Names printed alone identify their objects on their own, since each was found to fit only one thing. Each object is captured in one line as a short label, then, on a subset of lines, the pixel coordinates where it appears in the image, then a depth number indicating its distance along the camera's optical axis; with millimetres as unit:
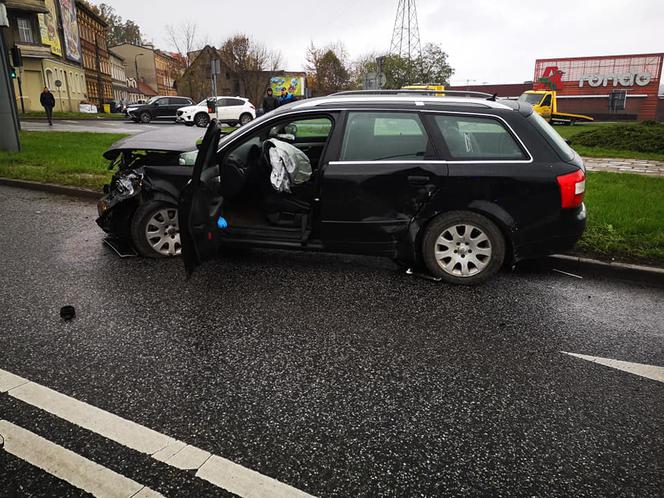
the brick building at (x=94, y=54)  58312
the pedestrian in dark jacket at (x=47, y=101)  24822
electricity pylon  51072
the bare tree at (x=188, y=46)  48019
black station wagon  4316
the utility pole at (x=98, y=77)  62188
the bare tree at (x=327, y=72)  70112
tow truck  30438
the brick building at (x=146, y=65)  94750
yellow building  39875
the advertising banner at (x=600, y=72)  49344
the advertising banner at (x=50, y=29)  41438
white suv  27953
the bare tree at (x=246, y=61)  59594
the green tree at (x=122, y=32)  101431
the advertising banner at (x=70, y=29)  46062
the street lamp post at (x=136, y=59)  89975
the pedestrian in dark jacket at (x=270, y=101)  16147
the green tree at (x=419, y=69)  46812
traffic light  12977
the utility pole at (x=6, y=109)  11950
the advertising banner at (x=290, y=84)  54469
